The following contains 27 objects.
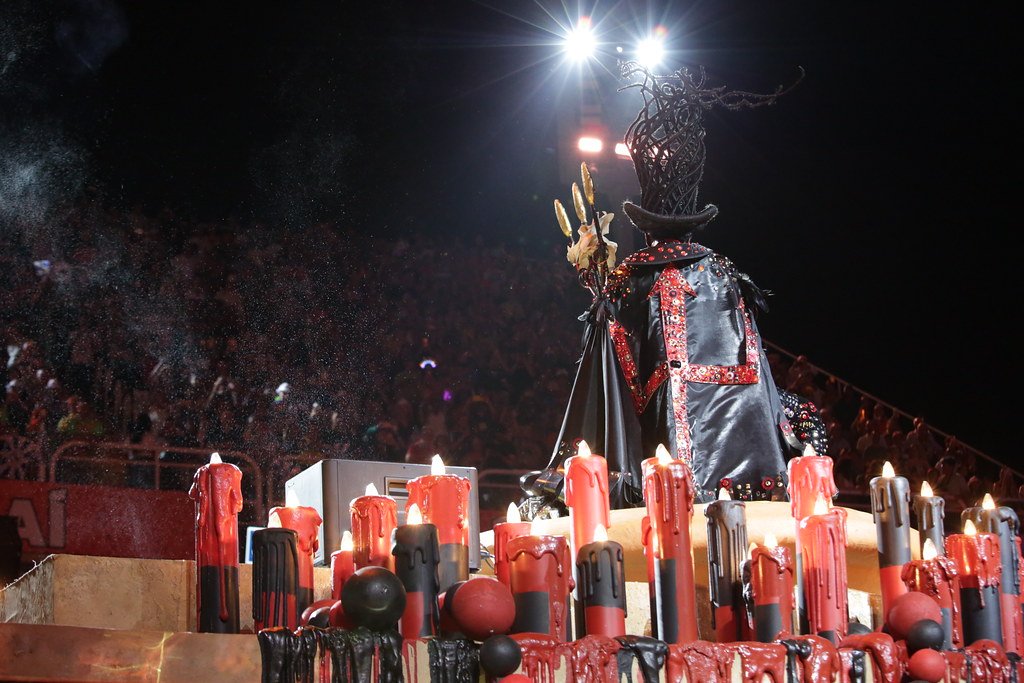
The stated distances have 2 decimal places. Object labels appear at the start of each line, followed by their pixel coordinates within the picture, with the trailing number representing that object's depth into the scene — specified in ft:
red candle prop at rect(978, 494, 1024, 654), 34.70
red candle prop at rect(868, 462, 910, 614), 33.93
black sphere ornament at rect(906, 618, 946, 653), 32.79
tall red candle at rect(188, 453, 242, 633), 31.63
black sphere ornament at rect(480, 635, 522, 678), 30.98
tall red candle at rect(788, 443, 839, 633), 34.47
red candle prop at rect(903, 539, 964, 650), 33.56
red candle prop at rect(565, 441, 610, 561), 33.43
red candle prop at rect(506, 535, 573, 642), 32.03
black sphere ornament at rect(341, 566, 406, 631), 30.57
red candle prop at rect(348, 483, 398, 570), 32.29
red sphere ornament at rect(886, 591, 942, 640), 32.91
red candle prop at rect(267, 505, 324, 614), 32.28
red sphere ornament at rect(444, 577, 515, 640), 31.17
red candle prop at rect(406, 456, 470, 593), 32.66
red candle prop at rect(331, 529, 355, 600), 32.89
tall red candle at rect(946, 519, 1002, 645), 34.24
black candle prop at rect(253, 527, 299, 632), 31.39
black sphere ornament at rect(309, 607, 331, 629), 31.24
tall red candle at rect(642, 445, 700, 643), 32.49
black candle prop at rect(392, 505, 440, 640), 31.71
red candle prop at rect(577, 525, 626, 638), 32.20
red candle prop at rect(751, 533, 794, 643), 32.66
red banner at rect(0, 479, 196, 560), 76.81
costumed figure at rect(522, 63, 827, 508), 44.26
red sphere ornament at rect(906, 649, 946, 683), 32.68
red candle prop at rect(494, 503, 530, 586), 32.49
